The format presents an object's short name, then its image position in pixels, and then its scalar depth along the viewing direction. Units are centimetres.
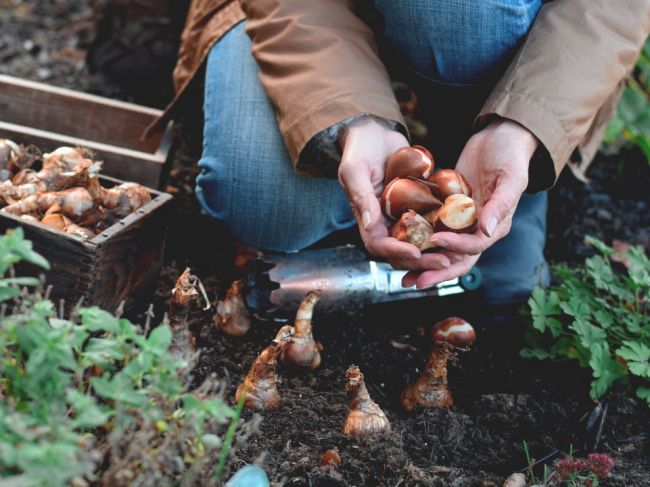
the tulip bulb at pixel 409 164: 181
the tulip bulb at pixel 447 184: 182
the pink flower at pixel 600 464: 156
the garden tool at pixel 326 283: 209
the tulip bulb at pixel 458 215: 172
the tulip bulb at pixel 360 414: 167
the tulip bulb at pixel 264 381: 171
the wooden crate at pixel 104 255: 177
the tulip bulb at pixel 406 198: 175
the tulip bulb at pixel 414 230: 172
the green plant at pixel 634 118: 325
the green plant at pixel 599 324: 188
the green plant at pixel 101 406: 104
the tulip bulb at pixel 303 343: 191
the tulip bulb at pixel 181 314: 171
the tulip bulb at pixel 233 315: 204
